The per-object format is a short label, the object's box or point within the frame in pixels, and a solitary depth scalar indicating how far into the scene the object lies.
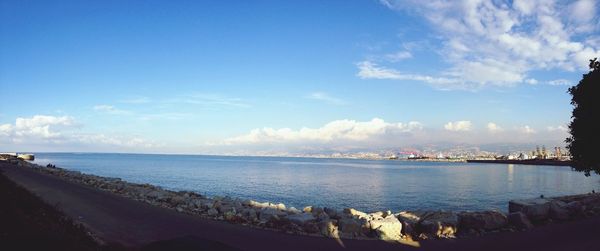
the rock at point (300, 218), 19.72
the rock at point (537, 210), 22.02
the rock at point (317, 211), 25.38
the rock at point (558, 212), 22.39
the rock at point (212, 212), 23.93
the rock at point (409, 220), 18.61
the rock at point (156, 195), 31.95
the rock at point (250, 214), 22.03
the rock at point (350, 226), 18.59
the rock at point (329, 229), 18.27
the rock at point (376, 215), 24.62
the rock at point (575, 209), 23.30
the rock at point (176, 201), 28.61
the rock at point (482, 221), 19.67
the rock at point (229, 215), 22.25
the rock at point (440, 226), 18.72
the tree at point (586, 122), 28.77
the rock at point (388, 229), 18.03
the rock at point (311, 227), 18.95
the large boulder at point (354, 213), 25.87
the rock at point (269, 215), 20.95
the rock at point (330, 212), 24.07
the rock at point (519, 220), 20.23
